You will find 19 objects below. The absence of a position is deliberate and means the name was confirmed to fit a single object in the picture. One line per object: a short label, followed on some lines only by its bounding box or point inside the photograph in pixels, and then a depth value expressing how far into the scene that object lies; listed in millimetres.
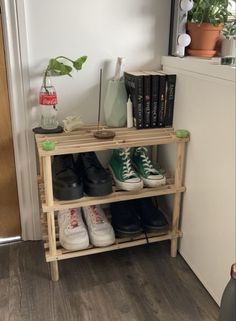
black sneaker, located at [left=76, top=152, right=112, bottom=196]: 1247
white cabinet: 1060
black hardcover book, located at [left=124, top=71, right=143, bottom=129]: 1317
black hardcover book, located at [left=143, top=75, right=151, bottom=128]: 1328
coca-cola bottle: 1306
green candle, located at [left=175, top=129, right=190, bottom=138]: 1280
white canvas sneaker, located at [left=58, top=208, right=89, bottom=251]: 1279
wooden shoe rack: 1195
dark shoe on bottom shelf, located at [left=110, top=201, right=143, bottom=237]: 1364
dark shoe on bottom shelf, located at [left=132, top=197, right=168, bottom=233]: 1396
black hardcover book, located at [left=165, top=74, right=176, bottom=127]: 1353
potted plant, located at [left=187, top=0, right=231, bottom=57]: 1393
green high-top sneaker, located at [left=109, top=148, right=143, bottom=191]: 1296
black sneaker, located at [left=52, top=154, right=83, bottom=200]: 1216
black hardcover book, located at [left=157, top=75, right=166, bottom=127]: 1346
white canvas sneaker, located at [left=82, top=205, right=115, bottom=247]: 1313
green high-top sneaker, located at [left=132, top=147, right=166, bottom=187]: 1337
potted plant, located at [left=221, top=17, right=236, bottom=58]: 1390
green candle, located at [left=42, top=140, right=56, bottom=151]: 1145
